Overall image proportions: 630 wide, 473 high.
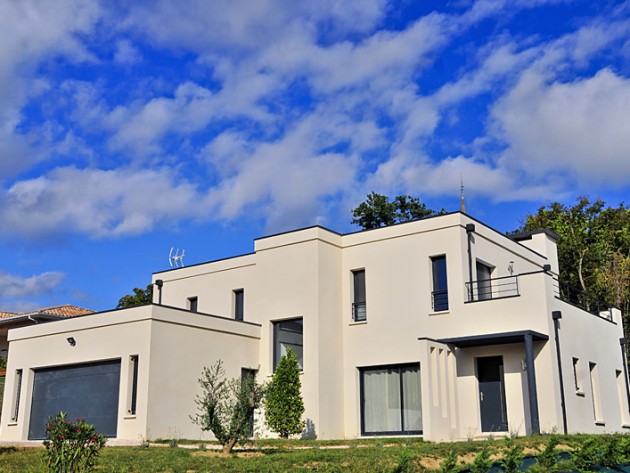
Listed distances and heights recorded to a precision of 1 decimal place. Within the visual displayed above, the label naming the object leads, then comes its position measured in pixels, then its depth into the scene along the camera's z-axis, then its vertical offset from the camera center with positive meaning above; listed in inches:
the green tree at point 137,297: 1654.4 +307.5
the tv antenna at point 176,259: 1136.8 +265.4
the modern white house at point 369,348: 774.5 +96.6
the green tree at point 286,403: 819.4 +34.9
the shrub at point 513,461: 420.3 -15.3
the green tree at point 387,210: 1582.2 +469.0
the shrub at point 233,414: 584.4 +17.3
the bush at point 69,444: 426.3 -4.5
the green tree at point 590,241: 1334.9 +364.5
